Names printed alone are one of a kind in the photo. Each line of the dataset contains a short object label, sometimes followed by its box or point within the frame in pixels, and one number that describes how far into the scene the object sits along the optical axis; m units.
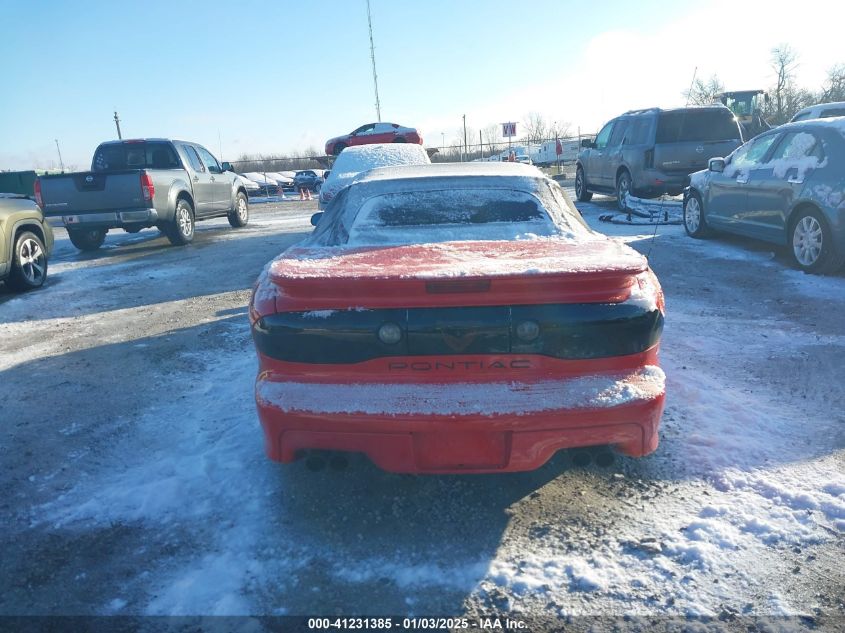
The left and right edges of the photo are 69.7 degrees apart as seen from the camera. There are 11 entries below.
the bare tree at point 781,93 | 40.47
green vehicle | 7.23
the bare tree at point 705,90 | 48.22
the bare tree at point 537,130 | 61.42
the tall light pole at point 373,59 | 27.36
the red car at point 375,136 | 19.84
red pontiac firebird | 2.42
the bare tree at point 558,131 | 54.14
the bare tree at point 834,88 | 41.90
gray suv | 11.02
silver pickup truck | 10.22
